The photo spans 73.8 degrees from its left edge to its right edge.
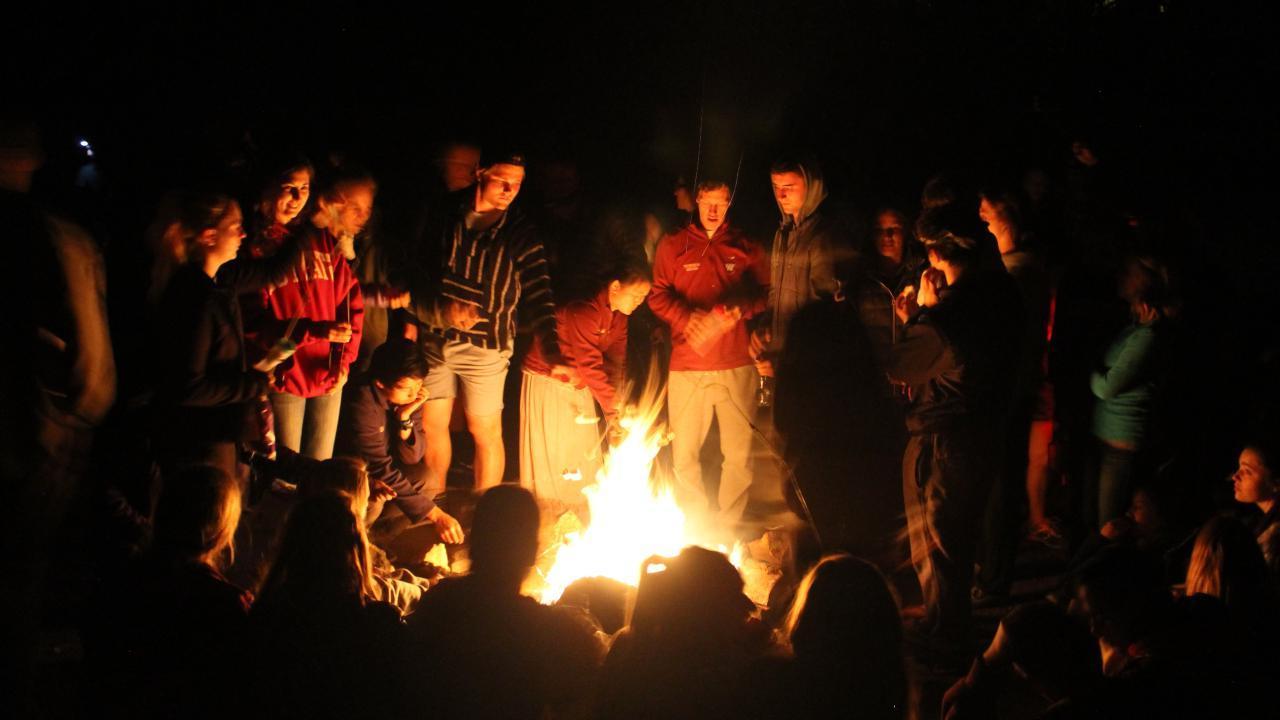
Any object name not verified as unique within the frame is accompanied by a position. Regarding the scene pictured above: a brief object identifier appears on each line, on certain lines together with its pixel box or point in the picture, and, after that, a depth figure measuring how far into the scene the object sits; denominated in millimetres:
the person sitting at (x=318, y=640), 2963
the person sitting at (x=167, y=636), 2977
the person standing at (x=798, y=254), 6480
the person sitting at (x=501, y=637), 3031
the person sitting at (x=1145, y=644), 2795
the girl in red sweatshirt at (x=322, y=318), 5578
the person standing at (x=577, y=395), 6359
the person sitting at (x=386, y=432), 5863
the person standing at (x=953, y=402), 4582
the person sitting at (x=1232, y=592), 3279
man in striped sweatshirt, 6289
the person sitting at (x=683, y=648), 2920
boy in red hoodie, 6703
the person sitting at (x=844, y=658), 2850
